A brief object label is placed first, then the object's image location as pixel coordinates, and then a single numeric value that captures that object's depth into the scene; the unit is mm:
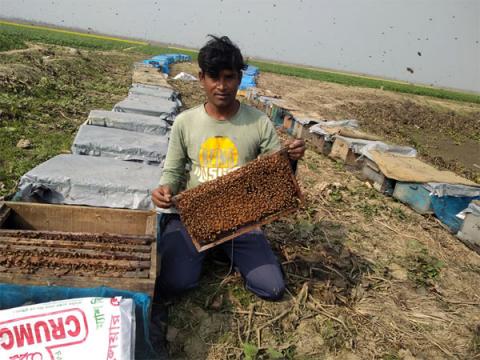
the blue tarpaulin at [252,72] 26303
